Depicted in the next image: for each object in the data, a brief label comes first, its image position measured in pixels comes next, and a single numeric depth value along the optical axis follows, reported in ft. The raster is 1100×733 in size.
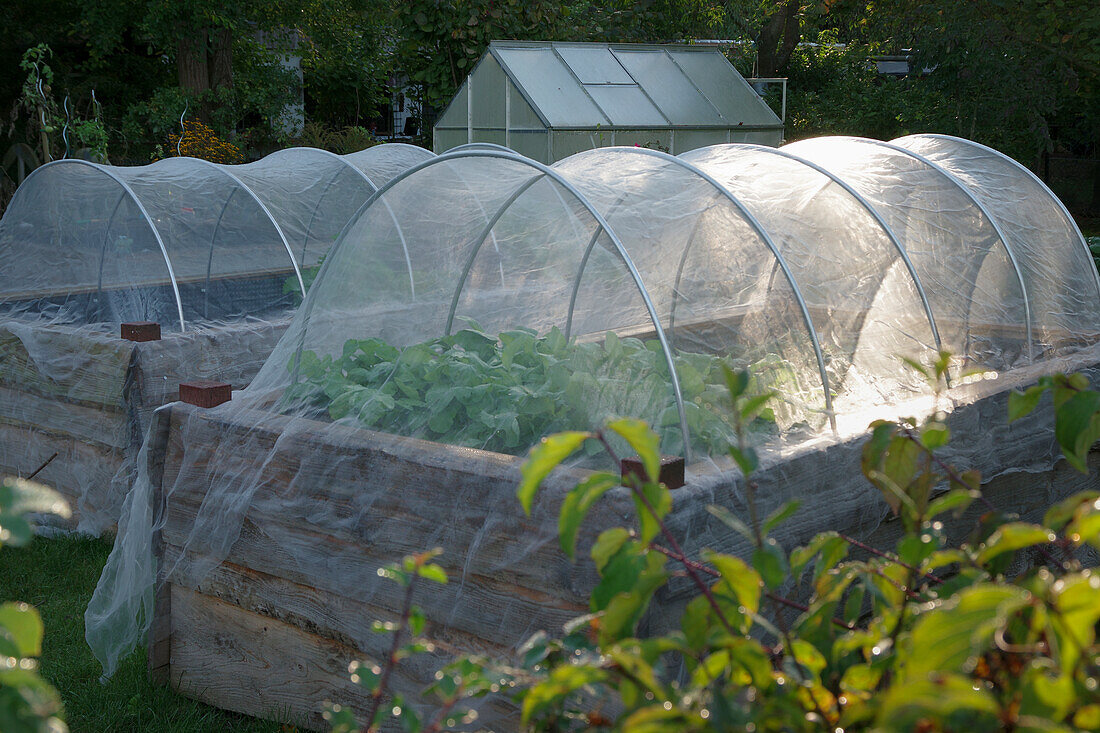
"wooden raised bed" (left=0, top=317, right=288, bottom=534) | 16.56
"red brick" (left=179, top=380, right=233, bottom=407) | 11.87
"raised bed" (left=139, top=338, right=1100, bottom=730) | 9.05
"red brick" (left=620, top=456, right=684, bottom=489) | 8.68
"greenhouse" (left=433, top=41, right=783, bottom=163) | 39.78
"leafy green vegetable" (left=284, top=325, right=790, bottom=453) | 10.21
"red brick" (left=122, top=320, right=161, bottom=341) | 16.79
